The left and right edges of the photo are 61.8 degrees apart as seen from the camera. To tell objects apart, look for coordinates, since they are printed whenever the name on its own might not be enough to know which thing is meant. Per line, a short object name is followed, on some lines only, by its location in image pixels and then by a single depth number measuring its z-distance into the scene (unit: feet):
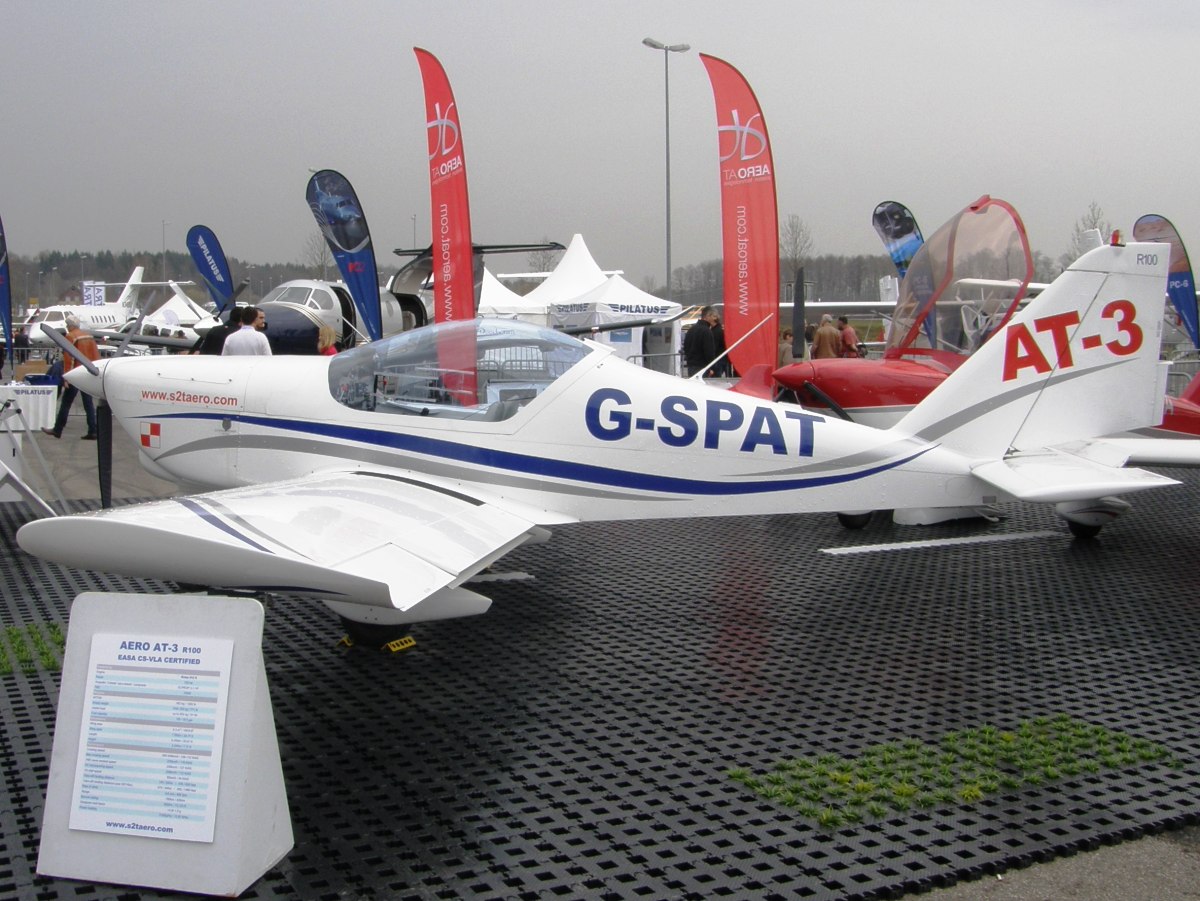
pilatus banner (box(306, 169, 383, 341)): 47.03
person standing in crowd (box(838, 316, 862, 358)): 49.18
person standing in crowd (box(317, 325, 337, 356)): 32.81
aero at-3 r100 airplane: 17.84
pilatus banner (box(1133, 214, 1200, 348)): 46.62
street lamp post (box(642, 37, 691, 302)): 84.33
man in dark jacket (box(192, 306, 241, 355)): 31.09
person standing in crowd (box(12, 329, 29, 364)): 87.49
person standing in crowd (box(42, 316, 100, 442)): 33.64
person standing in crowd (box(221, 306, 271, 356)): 26.03
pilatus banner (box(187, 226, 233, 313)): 70.33
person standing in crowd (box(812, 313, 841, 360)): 44.06
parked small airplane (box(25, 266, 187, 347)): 121.39
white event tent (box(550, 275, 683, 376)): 75.46
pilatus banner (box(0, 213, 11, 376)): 38.34
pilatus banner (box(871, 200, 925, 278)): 56.08
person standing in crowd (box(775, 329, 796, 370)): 44.81
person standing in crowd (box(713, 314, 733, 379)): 47.53
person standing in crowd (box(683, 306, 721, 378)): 46.52
